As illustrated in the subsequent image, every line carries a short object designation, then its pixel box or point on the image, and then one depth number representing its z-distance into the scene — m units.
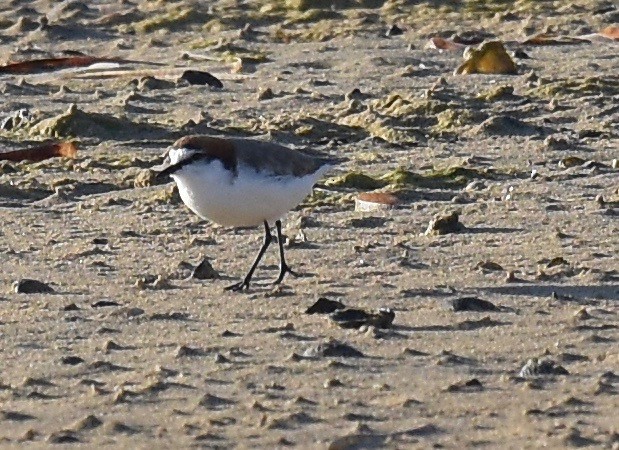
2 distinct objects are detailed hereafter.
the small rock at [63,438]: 8.94
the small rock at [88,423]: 9.16
